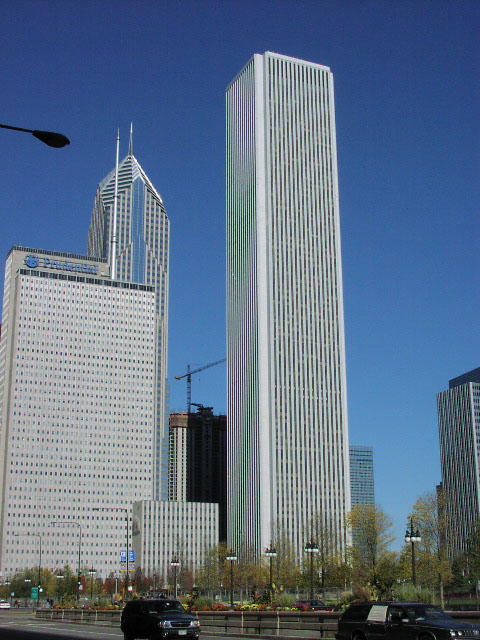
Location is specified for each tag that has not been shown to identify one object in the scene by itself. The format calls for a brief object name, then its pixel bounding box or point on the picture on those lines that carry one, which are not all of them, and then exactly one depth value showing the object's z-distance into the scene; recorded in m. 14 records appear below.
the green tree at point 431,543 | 90.94
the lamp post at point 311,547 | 76.32
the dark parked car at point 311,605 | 61.45
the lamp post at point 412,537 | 64.75
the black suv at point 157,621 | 36.06
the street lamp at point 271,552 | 79.94
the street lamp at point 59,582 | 166.73
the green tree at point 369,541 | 97.81
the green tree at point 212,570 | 151.25
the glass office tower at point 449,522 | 97.43
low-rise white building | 183.36
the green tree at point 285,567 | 127.75
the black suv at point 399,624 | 29.66
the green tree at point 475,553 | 113.74
